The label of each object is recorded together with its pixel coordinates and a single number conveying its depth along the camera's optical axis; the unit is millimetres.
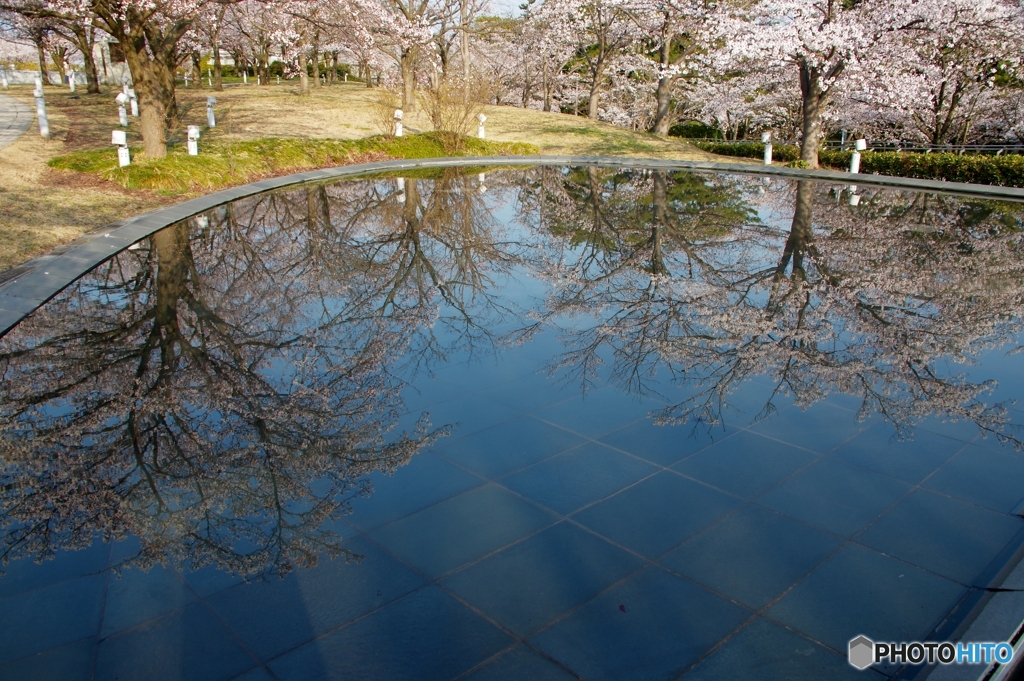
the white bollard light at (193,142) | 16094
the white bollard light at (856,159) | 19547
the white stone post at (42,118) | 18656
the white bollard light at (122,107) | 18703
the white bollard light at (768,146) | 21992
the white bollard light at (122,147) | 14141
